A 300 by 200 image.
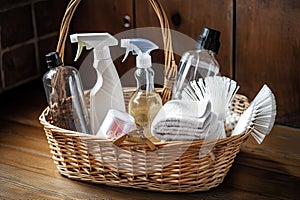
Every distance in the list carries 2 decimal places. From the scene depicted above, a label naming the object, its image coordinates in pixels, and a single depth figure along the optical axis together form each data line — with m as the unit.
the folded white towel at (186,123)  1.61
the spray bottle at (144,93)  1.69
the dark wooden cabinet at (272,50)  1.92
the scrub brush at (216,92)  1.72
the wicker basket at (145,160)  1.59
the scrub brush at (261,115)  1.70
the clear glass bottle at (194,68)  1.82
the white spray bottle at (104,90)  1.74
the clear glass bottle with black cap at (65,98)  1.75
